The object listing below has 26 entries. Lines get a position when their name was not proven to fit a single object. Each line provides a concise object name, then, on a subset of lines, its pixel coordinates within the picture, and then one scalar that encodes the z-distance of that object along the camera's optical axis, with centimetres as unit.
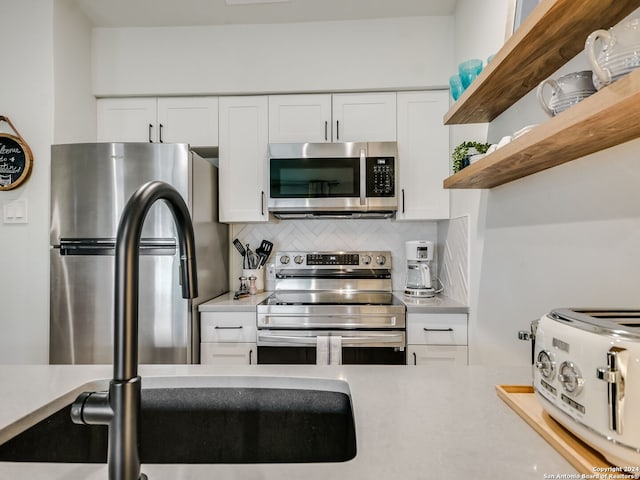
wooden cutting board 58
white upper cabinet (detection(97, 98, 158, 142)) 258
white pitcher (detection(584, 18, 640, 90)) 64
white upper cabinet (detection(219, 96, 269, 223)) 254
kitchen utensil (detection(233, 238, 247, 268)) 278
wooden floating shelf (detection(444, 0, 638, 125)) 83
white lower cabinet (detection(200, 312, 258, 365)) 221
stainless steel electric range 212
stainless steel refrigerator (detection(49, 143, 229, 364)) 210
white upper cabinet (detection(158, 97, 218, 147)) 257
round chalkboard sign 223
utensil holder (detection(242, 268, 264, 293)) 271
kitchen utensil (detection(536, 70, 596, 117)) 83
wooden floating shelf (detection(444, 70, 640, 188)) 63
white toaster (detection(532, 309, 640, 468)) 50
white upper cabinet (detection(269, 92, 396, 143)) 250
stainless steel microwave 240
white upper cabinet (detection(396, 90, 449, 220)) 247
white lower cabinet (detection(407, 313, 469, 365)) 208
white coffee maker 242
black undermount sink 94
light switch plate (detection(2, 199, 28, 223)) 224
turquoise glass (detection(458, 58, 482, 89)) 146
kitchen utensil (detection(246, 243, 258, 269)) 276
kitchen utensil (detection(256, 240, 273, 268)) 277
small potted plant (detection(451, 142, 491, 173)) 153
